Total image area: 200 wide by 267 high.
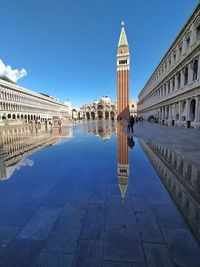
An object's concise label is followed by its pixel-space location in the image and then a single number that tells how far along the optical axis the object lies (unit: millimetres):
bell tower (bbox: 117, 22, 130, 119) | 65688
